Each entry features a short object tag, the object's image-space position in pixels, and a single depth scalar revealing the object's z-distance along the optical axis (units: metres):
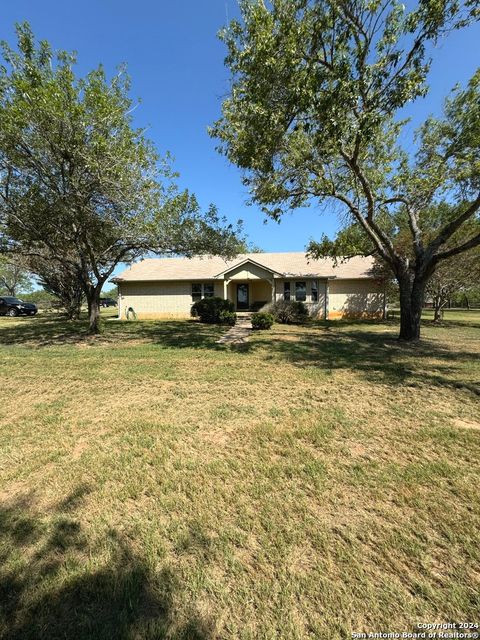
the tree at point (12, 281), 48.91
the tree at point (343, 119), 6.33
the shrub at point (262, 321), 14.52
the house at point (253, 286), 20.88
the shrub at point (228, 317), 17.03
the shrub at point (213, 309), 17.89
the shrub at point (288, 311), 17.86
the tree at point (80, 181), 7.78
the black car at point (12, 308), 24.98
